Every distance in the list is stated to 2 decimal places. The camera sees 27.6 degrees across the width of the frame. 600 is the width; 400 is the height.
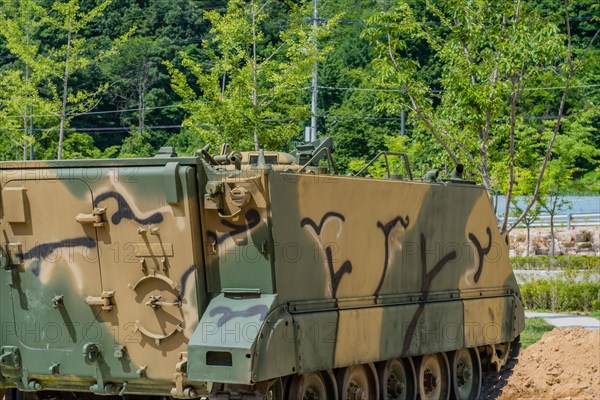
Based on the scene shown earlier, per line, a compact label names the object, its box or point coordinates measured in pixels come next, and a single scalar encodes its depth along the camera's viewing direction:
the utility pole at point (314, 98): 30.56
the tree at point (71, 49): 30.73
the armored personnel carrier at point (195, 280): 10.46
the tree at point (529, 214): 37.94
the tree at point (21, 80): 31.86
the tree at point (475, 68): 19.33
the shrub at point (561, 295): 25.97
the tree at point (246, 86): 27.12
